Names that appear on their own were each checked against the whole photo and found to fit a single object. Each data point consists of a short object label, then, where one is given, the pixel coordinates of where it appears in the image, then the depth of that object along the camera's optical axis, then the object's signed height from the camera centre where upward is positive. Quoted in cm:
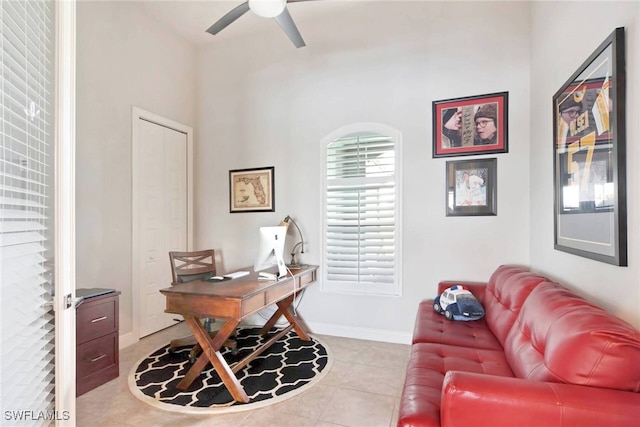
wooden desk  222 -68
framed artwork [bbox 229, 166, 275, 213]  380 +30
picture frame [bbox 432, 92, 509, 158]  297 +85
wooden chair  302 -61
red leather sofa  108 -64
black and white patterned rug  221 -131
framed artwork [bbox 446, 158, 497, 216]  299 +25
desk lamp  354 -35
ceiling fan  221 +152
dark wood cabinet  236 -99
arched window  331 +4
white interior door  351 +5
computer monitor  269 -29
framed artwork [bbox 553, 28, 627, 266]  148 +30
